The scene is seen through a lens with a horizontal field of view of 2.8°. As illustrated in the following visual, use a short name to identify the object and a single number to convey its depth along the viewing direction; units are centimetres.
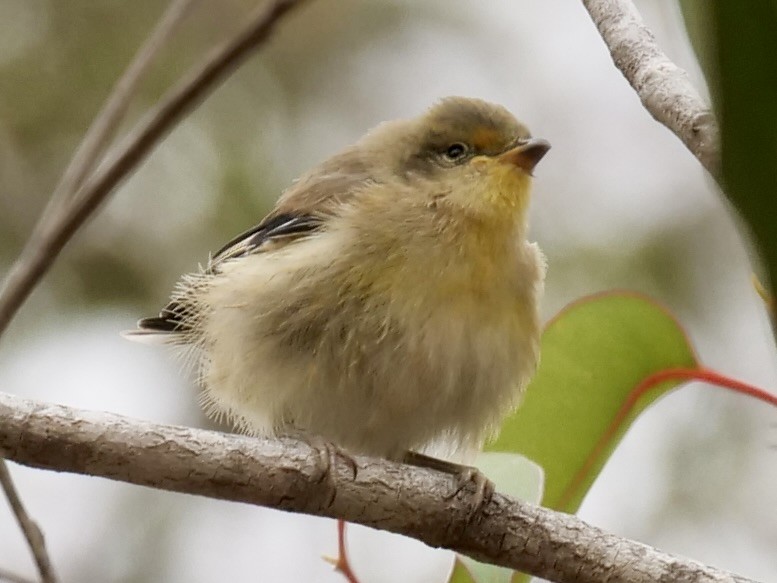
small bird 276
